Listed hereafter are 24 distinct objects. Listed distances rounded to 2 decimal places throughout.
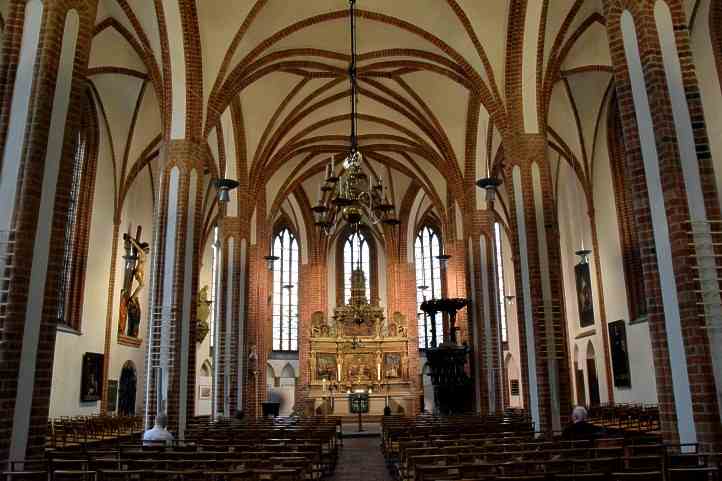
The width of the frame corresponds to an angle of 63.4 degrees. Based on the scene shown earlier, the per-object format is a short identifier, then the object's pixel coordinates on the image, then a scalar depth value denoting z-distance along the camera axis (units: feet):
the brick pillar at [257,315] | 70.74
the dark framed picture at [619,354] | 60.64
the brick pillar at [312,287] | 104.47
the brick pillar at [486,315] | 63.87
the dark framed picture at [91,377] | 60.29
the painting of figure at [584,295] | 71.36
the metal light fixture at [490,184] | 48.32
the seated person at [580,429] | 25.25
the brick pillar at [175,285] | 40.96
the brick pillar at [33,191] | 20.12
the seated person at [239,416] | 53.42
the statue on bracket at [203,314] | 90.26
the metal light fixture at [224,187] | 49.78
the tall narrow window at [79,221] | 59.06
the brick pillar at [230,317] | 63.10
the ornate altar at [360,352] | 94.89
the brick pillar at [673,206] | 20.22
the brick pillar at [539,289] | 40.14
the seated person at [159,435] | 28.60
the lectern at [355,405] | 85.20
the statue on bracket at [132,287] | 71.00
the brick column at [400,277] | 104.47
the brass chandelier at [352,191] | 46.16
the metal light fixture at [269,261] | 83.07
